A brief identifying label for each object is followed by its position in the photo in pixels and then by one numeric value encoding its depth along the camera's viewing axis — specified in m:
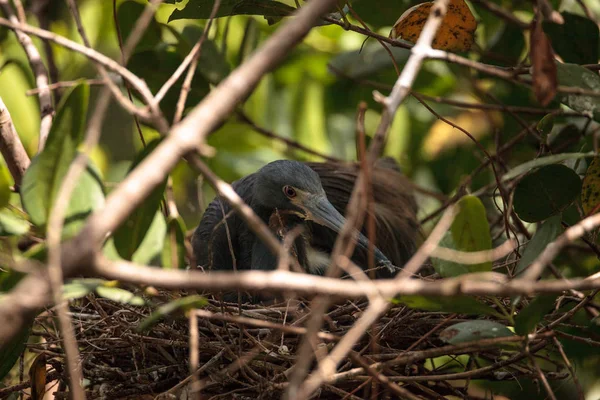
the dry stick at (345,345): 6.63
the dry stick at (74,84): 6.75
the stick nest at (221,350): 6.99
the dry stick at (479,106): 7.06
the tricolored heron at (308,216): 7.24
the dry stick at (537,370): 6.80
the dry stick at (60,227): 6.59
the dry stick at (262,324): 6.81
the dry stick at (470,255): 6.80
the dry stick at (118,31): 7.03
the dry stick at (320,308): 6.62
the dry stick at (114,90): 6.70
